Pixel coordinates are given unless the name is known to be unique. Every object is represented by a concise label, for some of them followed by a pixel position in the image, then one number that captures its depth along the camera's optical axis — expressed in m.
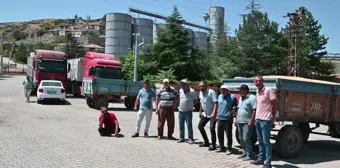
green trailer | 21.30
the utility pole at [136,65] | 33.35
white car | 23.94
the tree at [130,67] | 40.55
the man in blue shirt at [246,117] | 8.44
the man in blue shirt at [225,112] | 9.26
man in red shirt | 11.49
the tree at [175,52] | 38.16
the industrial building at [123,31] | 56.12
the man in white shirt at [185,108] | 10.85
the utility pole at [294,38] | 40.06
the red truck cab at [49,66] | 28.97
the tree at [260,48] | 44.66
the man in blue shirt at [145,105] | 11.70
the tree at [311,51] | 47.03
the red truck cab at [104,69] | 26.38
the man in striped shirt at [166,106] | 11.33
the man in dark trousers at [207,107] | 9.80
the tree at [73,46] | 105.19
